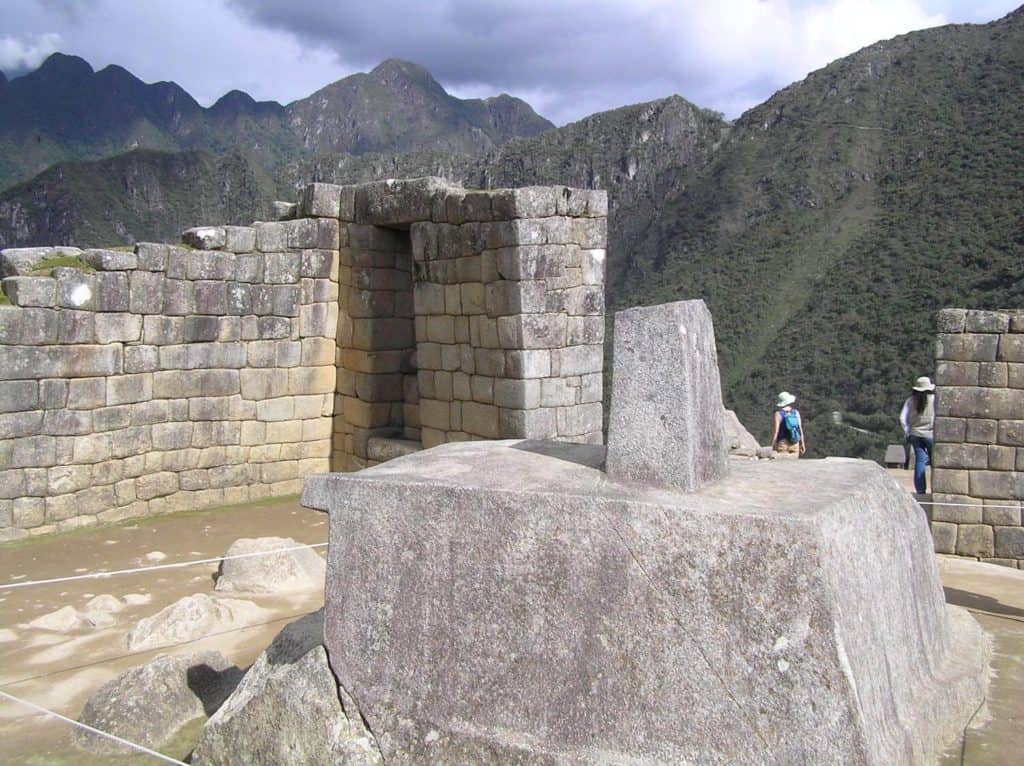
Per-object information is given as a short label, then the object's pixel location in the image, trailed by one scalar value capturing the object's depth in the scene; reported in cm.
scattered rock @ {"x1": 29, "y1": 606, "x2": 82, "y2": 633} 548
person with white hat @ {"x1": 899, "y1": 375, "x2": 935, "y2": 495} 952
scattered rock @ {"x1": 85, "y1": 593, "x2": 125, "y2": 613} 573
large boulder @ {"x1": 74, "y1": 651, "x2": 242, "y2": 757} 380
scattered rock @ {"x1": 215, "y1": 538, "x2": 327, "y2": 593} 594
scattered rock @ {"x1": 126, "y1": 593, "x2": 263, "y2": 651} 507
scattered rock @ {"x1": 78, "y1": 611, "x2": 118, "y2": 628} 554
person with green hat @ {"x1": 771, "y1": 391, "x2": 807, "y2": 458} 1004
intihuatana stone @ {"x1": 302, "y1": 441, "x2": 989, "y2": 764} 266
